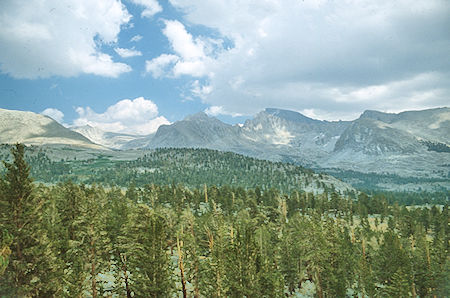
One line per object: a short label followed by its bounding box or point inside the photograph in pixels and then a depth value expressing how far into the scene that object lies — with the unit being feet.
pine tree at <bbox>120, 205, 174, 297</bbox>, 91.66
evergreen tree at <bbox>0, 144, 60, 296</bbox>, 72.95
